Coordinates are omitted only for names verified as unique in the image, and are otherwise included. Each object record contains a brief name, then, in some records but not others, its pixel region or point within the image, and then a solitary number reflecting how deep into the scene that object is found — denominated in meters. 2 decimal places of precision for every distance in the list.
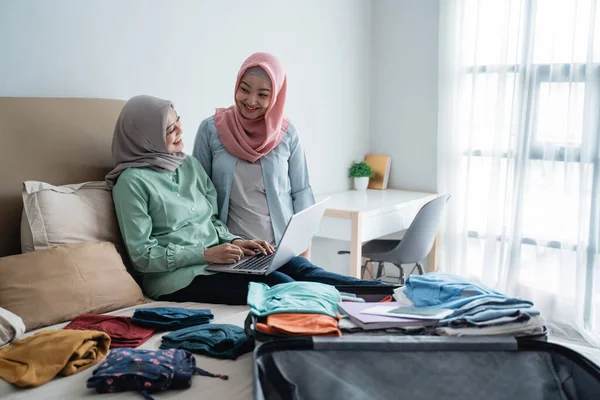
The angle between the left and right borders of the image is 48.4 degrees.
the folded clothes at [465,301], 1.59
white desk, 3.25
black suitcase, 1.47
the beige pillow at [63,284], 1.84
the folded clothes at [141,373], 1.45
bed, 2.04
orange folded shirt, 1.57
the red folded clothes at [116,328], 1.76
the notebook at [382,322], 1.62
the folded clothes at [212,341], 1.68
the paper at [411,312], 1.63
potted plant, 3.99
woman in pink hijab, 2.62
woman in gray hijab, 2.19
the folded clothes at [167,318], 1.86
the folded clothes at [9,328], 1.65
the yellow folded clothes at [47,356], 1.52
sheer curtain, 3.37
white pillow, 2.00
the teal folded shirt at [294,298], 1.66
